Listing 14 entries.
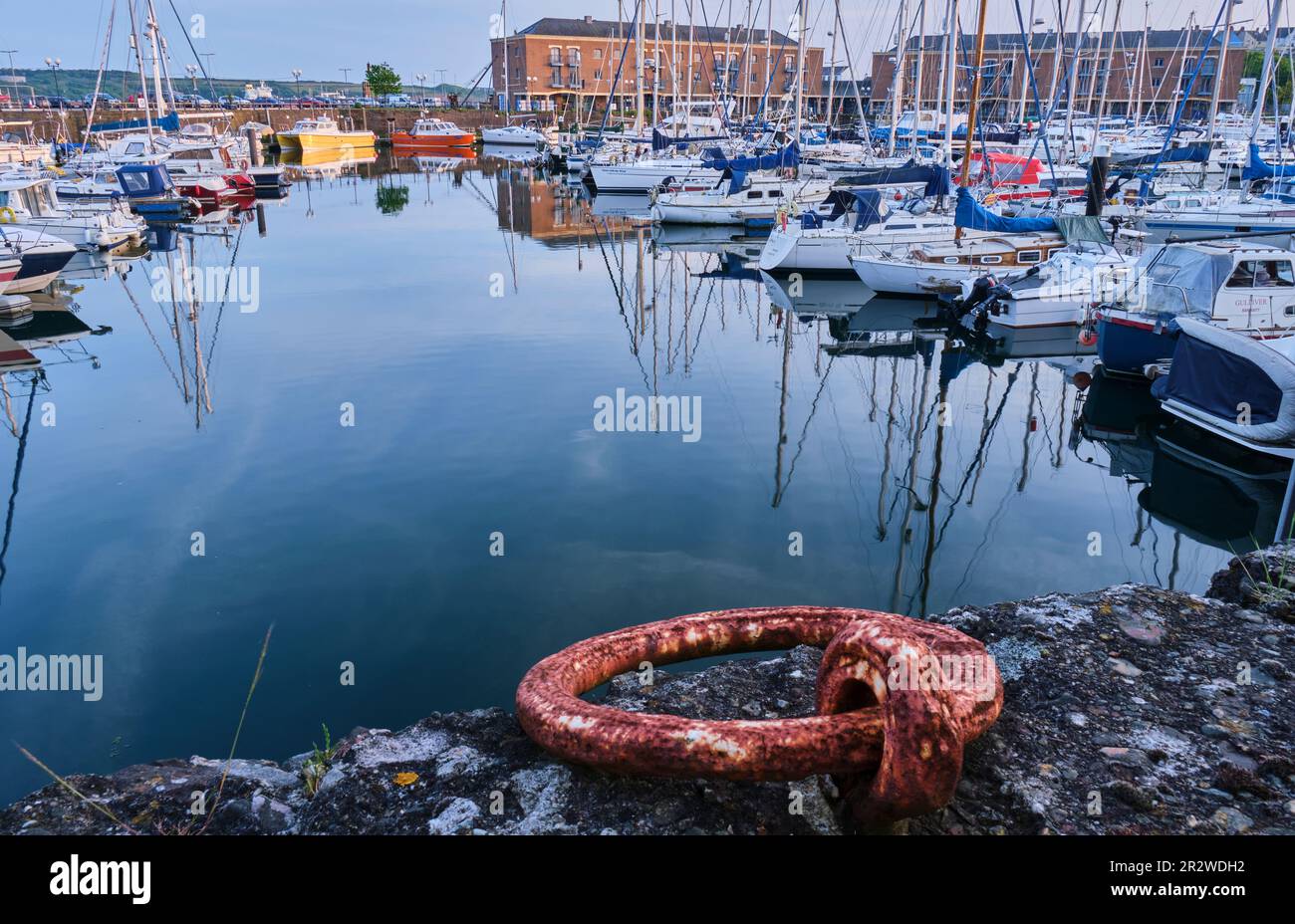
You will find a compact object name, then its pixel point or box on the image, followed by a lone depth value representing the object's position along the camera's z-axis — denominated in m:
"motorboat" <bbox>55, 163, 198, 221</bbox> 38.12
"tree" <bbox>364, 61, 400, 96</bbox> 105.38
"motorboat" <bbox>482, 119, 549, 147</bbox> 82.05
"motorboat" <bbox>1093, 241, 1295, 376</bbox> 14.91
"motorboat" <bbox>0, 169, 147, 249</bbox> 26.67
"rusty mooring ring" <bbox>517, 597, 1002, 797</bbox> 2.74
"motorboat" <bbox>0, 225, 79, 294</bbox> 21.19
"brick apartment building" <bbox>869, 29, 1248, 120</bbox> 81.19
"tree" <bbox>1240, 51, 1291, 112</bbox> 80.25
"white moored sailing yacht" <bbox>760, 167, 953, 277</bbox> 24.41
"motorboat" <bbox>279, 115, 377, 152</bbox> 72.31
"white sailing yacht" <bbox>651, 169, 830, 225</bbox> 35.44
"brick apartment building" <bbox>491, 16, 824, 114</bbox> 98.94
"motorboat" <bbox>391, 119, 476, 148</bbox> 83.62
